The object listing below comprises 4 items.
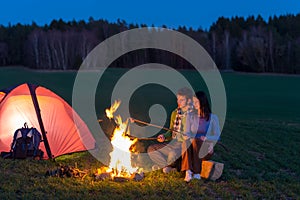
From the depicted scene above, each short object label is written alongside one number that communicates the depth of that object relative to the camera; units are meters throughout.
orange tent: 7.90
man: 6.54
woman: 6.23
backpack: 7.37
